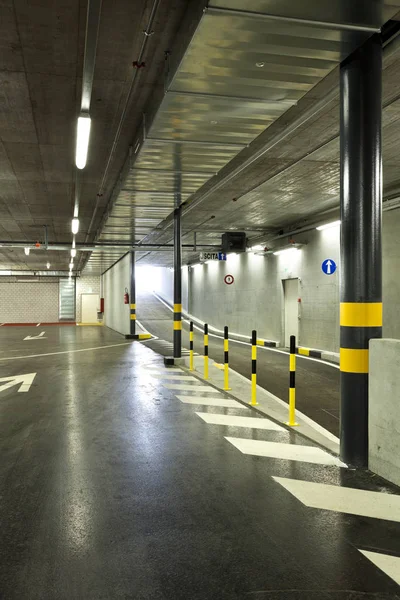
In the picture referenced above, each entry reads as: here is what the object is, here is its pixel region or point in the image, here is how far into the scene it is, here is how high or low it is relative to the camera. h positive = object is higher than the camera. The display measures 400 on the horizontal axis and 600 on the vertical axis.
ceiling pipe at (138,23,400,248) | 4.63 +2.52
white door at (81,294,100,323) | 35.81 -0.64
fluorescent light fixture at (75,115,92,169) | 6.09 +2.28
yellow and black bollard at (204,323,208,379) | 9.77 -1.26
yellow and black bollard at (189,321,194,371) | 10.97 -1.36
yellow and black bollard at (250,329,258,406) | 7.14 -1.16
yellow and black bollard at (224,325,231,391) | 8.45 -1.40
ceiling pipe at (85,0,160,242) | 4.57 +2.81
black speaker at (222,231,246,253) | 17.58 +2.20
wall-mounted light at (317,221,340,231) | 12.88 +2.12
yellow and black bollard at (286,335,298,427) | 5.93 -1.13
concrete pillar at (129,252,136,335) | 20.28 +0.33
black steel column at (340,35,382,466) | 4.50 +0.71
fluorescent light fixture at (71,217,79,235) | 14.30 +2.40
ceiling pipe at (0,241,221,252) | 18.73 +2.21
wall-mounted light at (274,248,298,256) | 15.93 +1.72
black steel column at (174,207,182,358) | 12.02 +0.29
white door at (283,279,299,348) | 16.27 -0.27
